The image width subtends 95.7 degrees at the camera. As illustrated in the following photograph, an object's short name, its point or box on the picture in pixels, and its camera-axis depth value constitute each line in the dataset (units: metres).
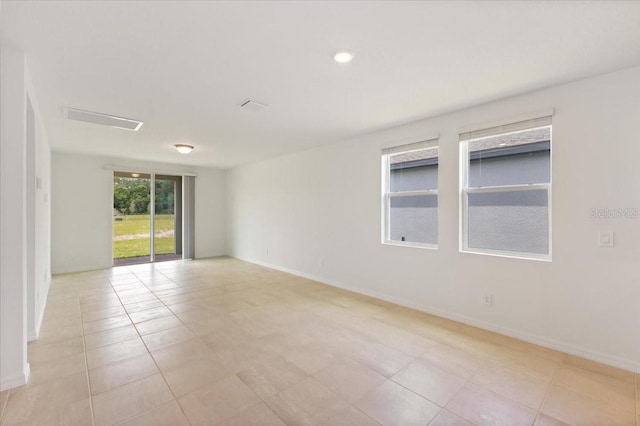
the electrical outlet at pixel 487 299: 3.04
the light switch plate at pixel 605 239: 2.41
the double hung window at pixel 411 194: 3.66
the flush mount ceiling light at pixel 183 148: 4.98
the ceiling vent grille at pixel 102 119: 3.35
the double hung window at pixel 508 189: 2.82
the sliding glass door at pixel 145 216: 6.63
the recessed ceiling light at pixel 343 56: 2.10
